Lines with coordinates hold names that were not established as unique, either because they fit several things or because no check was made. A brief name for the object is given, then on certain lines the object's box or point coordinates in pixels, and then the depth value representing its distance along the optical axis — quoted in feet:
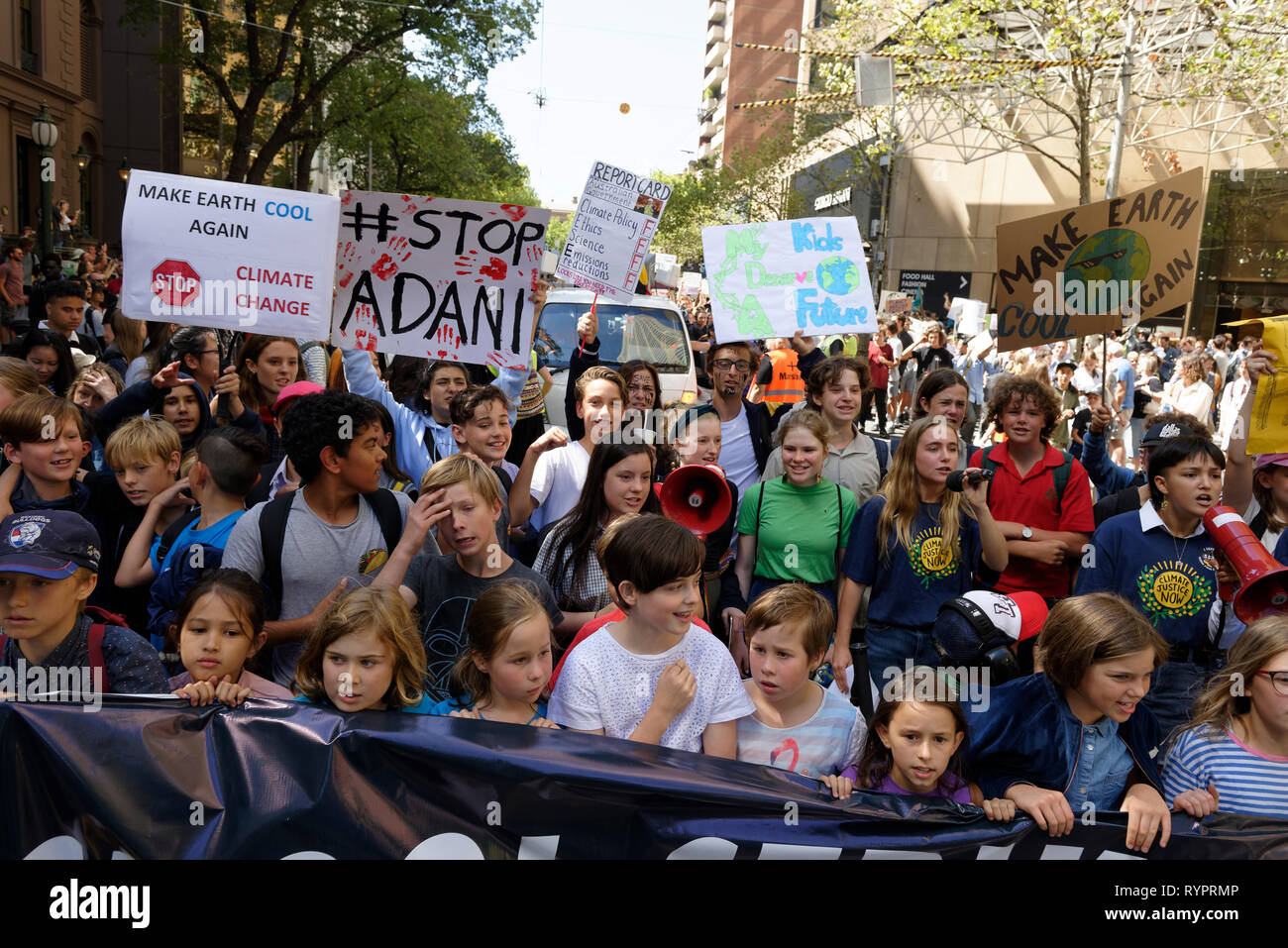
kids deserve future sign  21.58
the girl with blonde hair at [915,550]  13.71
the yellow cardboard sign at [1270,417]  14.35
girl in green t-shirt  14.66
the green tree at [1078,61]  67.62
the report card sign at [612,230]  23.47
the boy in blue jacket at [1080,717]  9.42
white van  33.50
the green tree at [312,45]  74.33
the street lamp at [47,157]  48.34
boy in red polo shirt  15.02
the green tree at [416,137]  81.56
